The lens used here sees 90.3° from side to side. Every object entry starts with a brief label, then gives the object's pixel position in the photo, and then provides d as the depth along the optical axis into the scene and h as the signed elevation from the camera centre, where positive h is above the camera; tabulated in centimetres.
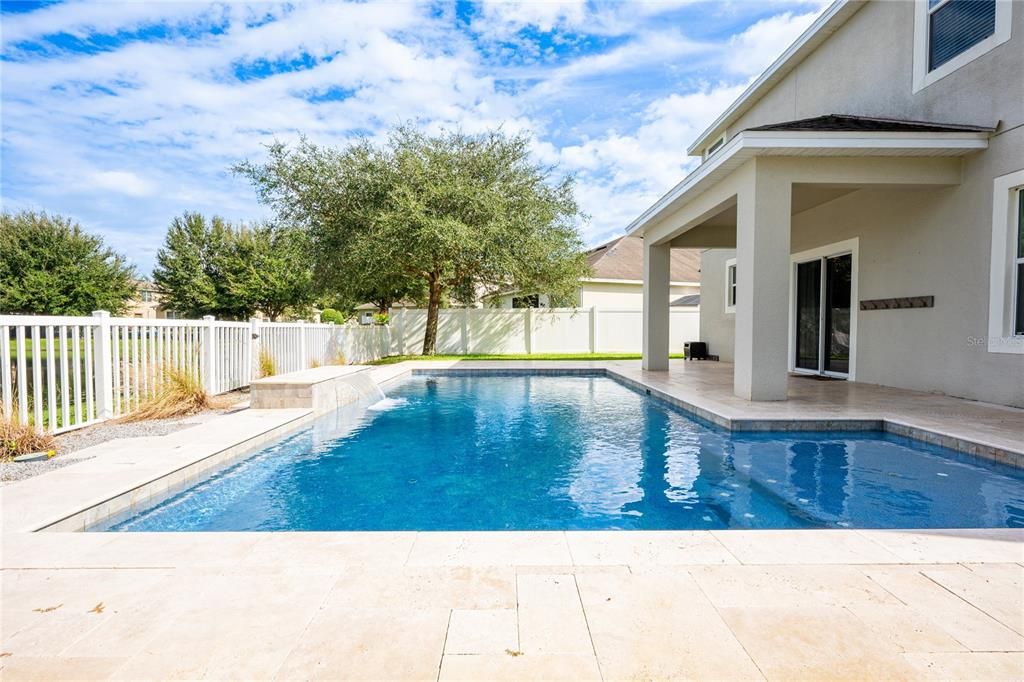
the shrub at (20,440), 454 -108
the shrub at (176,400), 645 -102
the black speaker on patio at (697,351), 1507 -71
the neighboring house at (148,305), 3152 +135
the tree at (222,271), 2948 +312
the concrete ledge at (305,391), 726 -100
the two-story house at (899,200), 655 +200
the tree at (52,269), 2294 +255
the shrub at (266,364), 966 -76
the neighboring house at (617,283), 2217 +198
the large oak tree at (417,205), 1467 +366
